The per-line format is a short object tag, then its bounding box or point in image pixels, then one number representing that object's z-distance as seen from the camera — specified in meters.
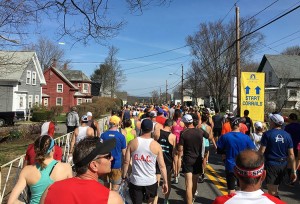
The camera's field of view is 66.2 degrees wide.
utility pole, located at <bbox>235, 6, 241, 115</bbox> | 12.64
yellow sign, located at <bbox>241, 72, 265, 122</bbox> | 10.08
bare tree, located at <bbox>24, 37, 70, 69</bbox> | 49.25
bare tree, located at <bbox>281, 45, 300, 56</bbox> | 49.33
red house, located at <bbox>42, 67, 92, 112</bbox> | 37.48
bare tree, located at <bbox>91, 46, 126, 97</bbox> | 58.49
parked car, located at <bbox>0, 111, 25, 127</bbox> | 19.45
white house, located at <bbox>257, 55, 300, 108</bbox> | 30.44
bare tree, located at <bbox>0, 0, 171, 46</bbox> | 4.35
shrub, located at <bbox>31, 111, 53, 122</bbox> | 23.79
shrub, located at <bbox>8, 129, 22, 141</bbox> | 12.77
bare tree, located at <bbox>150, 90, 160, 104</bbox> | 79.91
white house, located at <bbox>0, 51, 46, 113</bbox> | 24.76
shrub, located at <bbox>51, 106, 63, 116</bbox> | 28.65
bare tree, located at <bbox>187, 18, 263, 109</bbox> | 25.32
